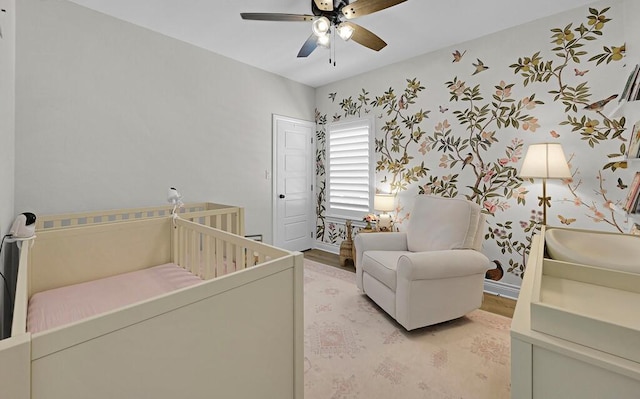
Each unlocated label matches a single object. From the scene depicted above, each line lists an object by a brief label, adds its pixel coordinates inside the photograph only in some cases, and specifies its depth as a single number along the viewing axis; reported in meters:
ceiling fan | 1.84
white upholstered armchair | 1.97
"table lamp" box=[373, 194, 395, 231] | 3.31
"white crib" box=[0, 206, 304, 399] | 0.56
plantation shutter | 3.74
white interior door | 3.87
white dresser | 0.51
